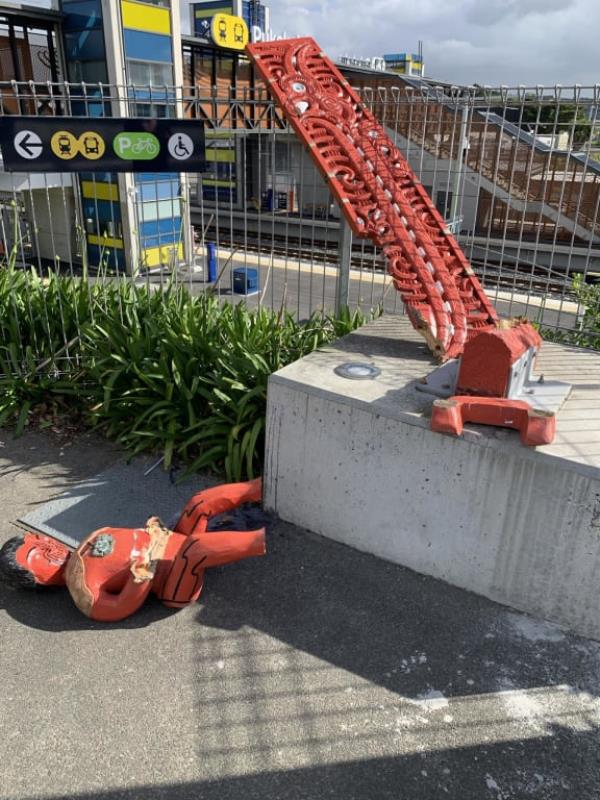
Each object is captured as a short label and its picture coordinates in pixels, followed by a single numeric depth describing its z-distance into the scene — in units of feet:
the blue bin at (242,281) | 43.84
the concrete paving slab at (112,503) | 12.90
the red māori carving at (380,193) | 14.37
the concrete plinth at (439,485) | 9.96
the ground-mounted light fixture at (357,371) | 12.70
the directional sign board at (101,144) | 15.87
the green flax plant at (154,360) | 14.74
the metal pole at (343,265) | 17.48
